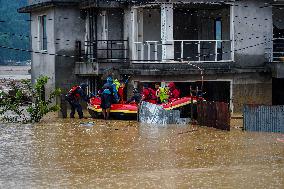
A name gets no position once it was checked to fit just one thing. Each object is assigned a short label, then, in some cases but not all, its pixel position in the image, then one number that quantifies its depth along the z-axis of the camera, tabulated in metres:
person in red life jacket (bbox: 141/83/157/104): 26.02
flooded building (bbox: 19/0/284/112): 27.83
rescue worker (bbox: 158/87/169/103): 25.64
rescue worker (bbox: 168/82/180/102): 25.94
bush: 25.15
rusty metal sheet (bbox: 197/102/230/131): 21.55
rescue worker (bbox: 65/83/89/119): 26.88
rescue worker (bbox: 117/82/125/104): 26.67
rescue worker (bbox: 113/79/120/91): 26.67
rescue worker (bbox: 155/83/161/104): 25.79
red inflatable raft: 24.16
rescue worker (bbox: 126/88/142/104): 26.33
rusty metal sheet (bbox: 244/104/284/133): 20.61
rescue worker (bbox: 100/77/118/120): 25.64
